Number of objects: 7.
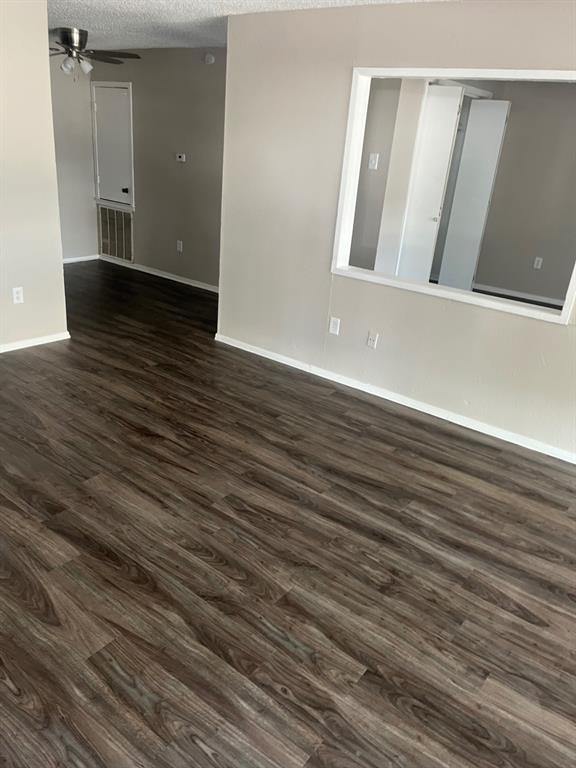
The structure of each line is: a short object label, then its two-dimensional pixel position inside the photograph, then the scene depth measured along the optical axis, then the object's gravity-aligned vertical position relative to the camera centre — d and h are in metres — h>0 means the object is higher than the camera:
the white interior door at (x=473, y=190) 5.95 -0.21
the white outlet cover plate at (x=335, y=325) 4.06 -1.13
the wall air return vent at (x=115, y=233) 6.90 -1.12
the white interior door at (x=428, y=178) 4.81 -0.10
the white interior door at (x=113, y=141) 6.43 -0.05
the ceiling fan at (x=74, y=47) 4.51 +0.65
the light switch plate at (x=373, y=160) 5.14 +0.00
